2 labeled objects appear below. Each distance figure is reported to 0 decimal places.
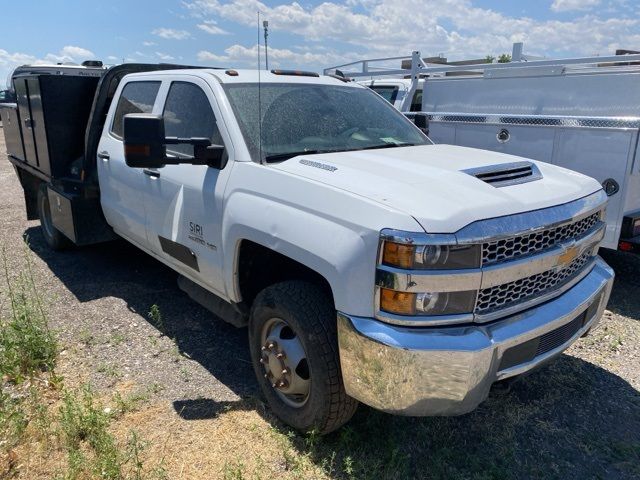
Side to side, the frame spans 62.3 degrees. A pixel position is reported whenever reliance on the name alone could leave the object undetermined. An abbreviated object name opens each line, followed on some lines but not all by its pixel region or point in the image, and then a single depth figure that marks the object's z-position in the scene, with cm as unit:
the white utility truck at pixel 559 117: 456
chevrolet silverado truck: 228
